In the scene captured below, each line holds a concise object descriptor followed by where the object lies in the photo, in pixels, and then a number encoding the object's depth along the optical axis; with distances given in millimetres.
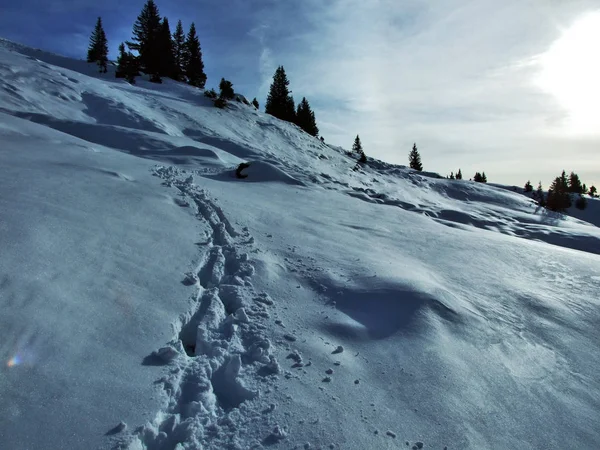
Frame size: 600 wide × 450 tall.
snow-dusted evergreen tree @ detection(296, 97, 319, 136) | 49375
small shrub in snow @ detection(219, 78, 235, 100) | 34000
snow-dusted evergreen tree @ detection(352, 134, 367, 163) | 61875
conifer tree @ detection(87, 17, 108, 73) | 41200
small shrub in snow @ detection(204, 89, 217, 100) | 32906
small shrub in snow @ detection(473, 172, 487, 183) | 62481
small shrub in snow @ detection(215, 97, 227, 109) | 30375
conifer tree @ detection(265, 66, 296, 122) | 46219
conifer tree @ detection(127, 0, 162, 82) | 41250
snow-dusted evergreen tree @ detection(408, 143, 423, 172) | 62438
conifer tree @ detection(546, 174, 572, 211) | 45406
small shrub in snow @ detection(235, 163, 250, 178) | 13662
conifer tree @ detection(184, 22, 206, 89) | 46938
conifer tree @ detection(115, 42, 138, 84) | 32594
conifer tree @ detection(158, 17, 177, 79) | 41344
